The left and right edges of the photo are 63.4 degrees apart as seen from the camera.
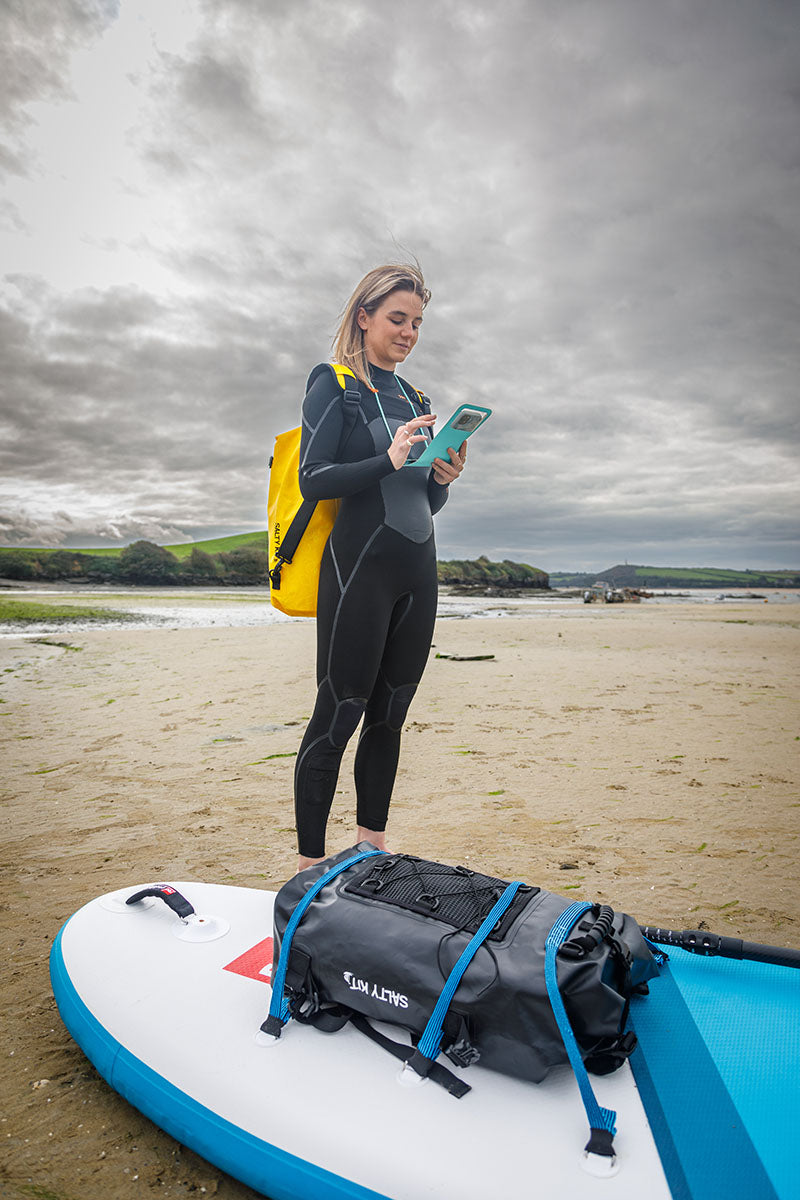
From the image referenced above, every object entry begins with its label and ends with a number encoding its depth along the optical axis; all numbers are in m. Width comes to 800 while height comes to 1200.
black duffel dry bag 1.41
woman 2.38
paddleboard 1.23
